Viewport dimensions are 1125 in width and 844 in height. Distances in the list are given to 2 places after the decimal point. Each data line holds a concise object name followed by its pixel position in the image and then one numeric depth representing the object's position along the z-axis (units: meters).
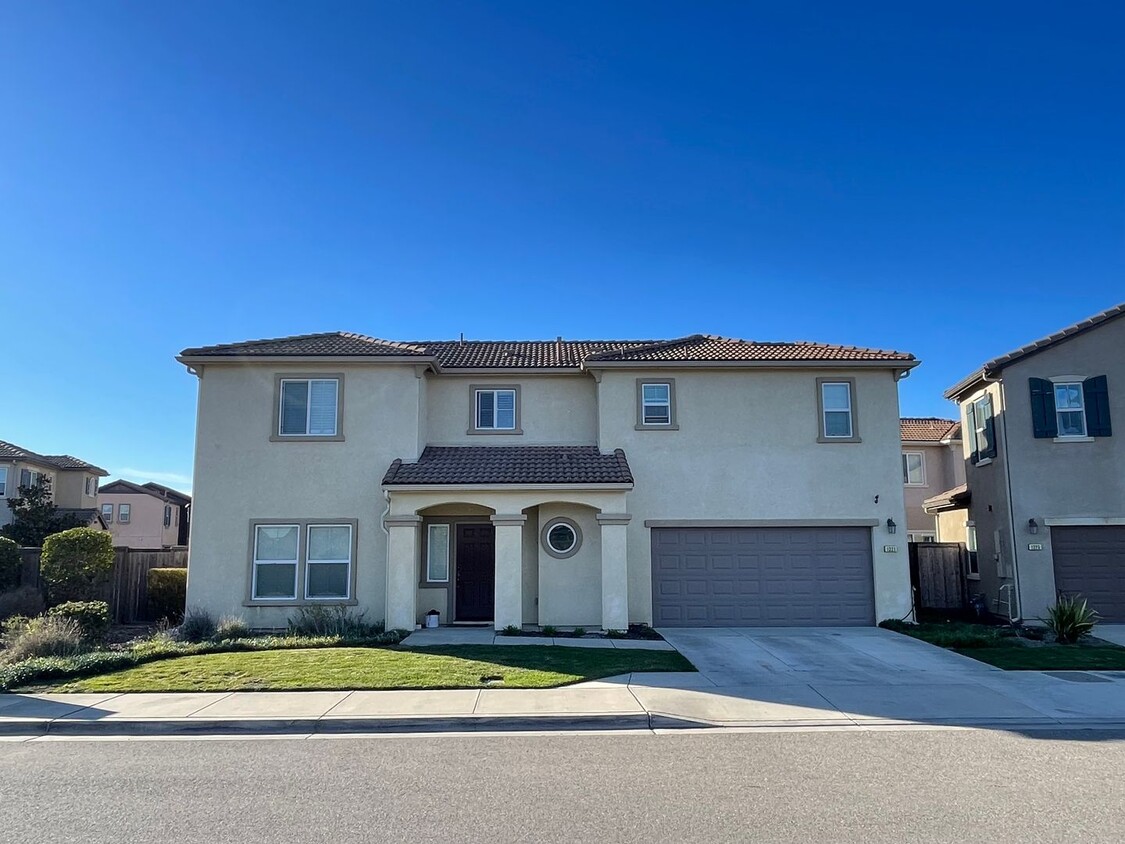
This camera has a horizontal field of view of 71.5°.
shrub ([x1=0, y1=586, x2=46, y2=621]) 16.55
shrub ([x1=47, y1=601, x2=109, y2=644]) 14.76
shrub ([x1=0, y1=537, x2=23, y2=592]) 17.67
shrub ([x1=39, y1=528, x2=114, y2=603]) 17.20
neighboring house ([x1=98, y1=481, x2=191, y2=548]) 46.69
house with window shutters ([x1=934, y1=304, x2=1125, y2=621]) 17.17
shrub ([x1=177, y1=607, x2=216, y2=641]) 15.66
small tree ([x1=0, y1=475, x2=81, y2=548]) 29.78
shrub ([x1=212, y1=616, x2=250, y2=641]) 15.24
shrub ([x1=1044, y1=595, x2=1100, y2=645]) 14.67
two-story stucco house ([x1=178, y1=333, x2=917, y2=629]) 16.78
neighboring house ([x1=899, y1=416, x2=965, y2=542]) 31.16
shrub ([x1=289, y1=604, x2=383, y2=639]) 15.58
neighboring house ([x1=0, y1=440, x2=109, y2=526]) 35.69
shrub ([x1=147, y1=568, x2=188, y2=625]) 19.48
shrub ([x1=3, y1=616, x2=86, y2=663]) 12.76
